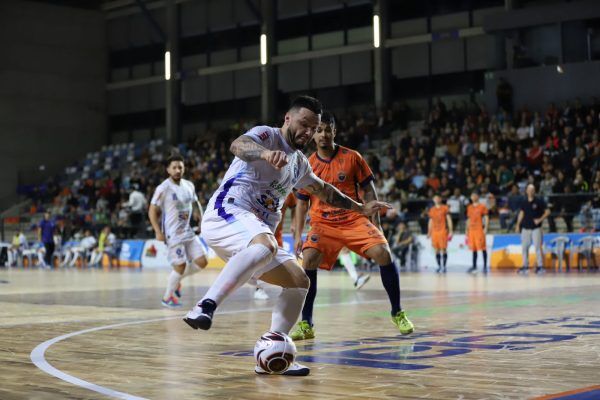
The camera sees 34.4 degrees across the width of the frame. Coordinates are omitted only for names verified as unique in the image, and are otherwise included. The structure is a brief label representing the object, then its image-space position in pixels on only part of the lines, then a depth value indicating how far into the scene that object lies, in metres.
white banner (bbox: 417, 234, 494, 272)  29.38
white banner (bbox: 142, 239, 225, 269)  37.22
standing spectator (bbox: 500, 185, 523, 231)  28.66
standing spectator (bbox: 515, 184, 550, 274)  26.28
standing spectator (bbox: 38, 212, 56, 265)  40.19
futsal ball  6.95
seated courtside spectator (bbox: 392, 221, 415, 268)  30.16
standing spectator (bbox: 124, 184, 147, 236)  39.44
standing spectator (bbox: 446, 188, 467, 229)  29.89
